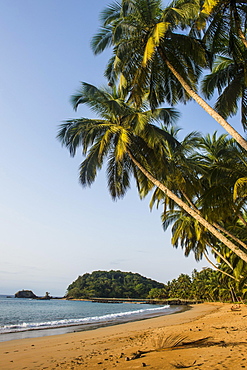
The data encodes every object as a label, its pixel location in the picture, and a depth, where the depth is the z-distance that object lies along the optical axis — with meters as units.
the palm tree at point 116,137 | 9.84
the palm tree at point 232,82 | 8.46
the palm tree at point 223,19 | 7.35
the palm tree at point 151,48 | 8.12
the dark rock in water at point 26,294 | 121.14
